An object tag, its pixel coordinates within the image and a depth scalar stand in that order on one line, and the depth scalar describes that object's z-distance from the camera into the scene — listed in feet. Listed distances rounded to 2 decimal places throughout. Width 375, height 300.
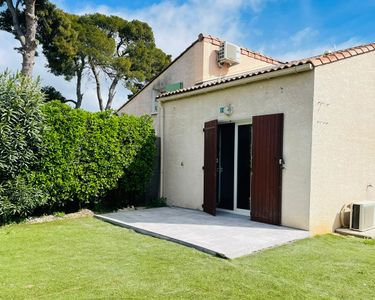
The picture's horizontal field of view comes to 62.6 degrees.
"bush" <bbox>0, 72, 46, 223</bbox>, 28.14
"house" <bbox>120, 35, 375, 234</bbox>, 26.43
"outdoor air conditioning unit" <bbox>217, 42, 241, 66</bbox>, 49.73
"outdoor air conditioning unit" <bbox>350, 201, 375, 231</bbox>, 27.30
